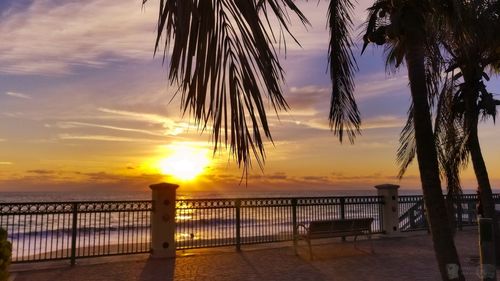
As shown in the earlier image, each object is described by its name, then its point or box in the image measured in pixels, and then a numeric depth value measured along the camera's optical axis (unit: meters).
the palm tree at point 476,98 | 9.85
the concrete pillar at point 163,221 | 12.64
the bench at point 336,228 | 12.43
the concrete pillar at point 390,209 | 16.94
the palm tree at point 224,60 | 1.96
